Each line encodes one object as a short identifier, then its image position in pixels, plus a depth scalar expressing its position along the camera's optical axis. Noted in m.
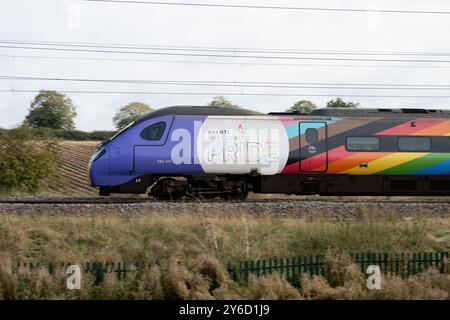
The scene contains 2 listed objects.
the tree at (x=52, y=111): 71.56
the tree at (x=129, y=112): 71.48
